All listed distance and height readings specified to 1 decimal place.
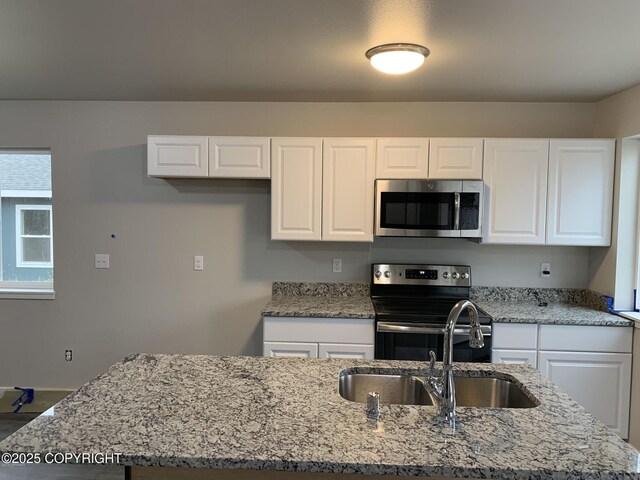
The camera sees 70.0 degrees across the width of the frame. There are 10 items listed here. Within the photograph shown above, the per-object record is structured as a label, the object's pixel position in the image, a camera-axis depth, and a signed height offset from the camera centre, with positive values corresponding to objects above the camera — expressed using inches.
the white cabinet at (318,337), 119.5 -30.0
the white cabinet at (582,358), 115.8 -33.2
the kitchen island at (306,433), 45.1 -23.3
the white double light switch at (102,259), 143.7 -12.6
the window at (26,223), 146.6 -1.8
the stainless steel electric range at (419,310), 115.0 -23.1
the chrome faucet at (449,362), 56.4 -17.4
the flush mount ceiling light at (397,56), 88.5 +33.2
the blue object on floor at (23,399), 139.9 -55.9
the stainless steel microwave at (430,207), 123.3 +5.0
